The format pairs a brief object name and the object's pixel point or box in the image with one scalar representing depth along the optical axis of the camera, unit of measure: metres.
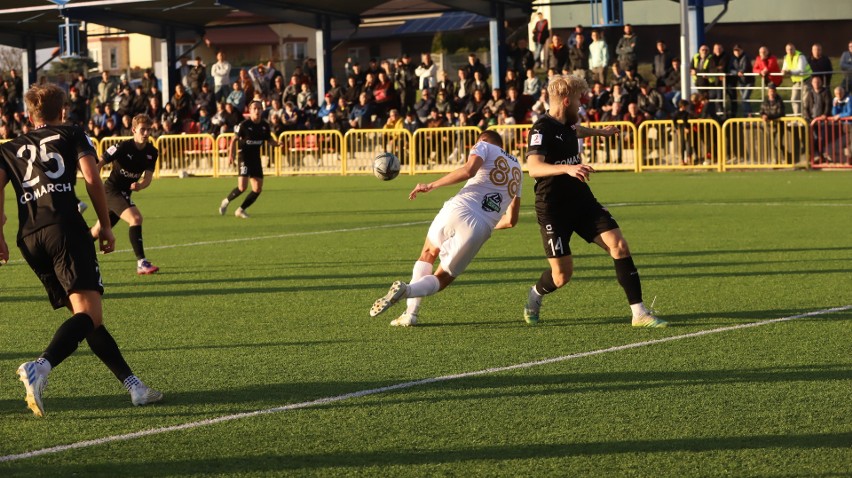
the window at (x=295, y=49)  82.19
